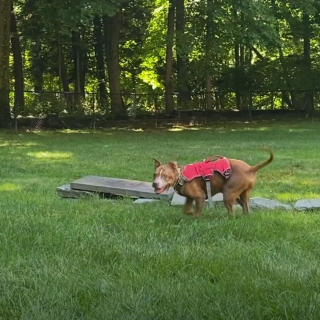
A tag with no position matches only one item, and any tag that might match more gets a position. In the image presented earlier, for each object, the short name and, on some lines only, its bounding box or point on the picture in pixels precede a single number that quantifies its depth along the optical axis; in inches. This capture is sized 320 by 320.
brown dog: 214.4
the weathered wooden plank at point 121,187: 272.1
